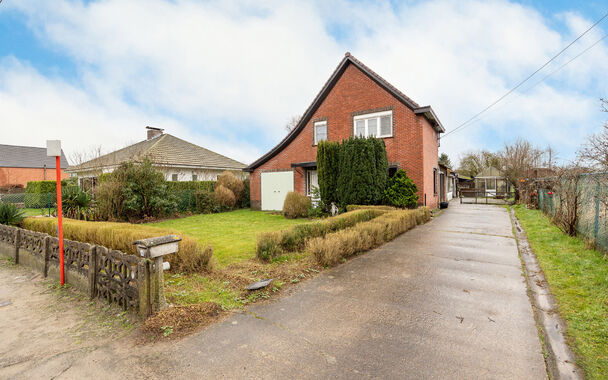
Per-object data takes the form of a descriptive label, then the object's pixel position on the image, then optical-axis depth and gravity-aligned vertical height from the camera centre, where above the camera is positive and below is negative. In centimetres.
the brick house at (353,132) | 1394 +300
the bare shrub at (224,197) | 1759 -49
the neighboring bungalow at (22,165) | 3647 +369
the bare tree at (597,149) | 461 +59
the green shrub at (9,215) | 798 -63
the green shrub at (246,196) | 1962 -50
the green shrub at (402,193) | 1283 -30
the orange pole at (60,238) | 474 -79
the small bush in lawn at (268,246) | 602 -124
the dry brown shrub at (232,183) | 1850 +41
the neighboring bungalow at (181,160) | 1879 +240
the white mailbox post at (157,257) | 342 -84
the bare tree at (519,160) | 2037 +226
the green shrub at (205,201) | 1705 -73
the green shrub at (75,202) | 1053 -41
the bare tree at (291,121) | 3898 +926
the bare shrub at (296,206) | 1396 -88
